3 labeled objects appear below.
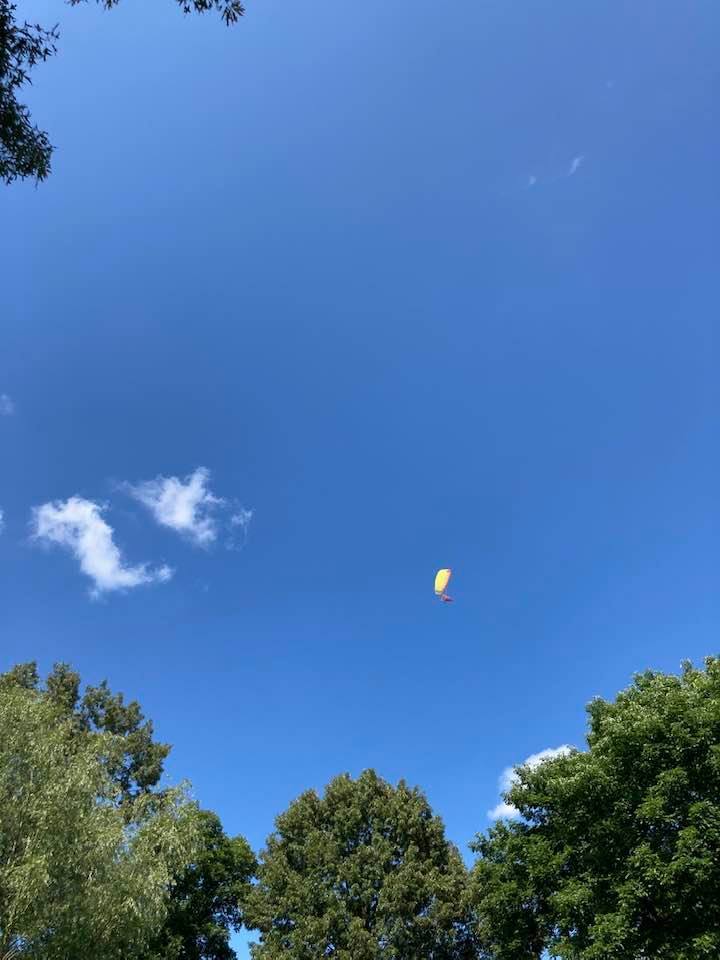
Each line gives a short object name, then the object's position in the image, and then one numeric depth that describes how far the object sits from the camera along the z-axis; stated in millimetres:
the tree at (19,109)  8141
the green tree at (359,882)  29844
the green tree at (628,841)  16766
